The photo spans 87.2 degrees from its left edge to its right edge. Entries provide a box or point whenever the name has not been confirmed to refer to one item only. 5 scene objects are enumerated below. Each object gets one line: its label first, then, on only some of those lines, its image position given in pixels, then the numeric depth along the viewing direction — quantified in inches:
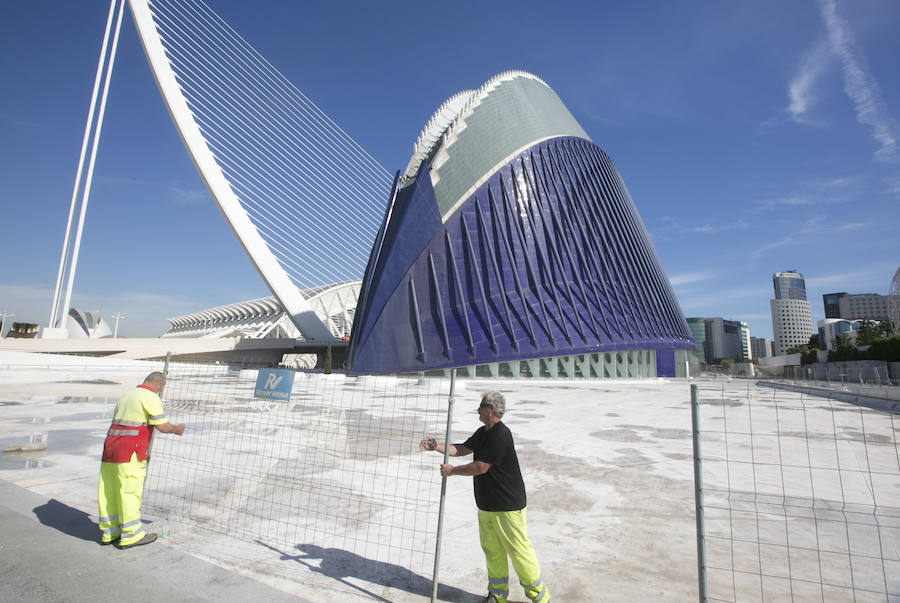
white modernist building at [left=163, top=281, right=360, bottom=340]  2486.5
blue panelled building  1098.7
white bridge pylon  1156.5
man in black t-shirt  135.9
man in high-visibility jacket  175.3
